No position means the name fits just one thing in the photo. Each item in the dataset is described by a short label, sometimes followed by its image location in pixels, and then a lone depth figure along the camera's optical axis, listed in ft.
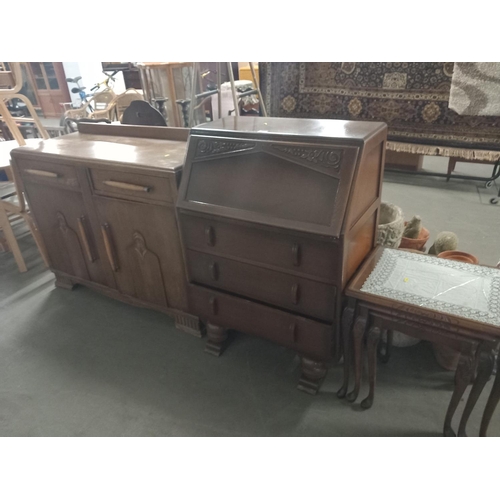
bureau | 3.75
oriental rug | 9.50
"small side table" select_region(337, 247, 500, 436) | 3.49
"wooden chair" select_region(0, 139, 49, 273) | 7.13
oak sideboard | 5.00
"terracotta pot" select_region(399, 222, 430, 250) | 6.01
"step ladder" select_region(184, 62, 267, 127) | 6.47
